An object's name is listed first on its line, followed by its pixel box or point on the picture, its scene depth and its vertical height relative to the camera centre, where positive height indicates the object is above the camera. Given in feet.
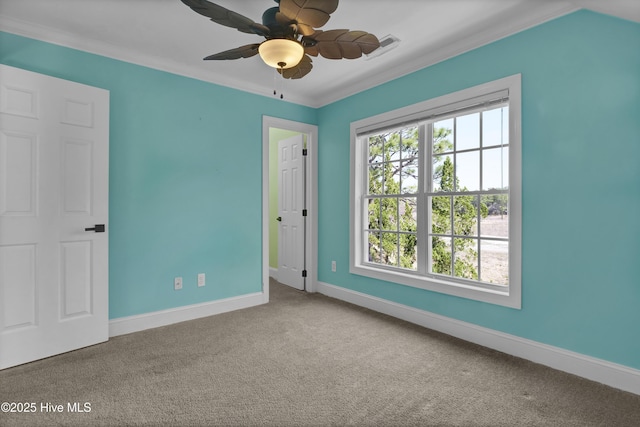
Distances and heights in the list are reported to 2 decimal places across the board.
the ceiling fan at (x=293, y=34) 5.27 +3.20
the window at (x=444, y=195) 8.77 +0.54
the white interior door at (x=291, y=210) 15.10 +0.07
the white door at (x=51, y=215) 7.75 -0.10
